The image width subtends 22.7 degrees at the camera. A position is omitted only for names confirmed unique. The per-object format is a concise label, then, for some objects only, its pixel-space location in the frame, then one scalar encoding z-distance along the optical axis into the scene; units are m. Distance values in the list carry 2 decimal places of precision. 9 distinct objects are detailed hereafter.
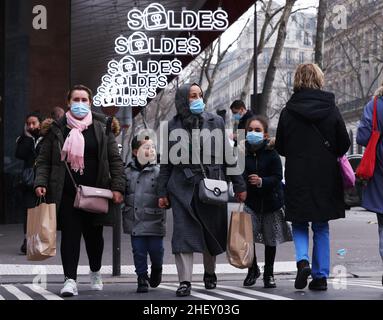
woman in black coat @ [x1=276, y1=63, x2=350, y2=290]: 8.33
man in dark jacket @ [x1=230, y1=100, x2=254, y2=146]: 12.09
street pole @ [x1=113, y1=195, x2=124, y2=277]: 10.12
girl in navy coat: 8.91
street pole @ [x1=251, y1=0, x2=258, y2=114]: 30.76
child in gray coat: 8.79
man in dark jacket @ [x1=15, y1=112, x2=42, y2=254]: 11.80
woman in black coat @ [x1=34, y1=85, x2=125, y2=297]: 8.27
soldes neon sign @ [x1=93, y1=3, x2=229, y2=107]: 16.06
